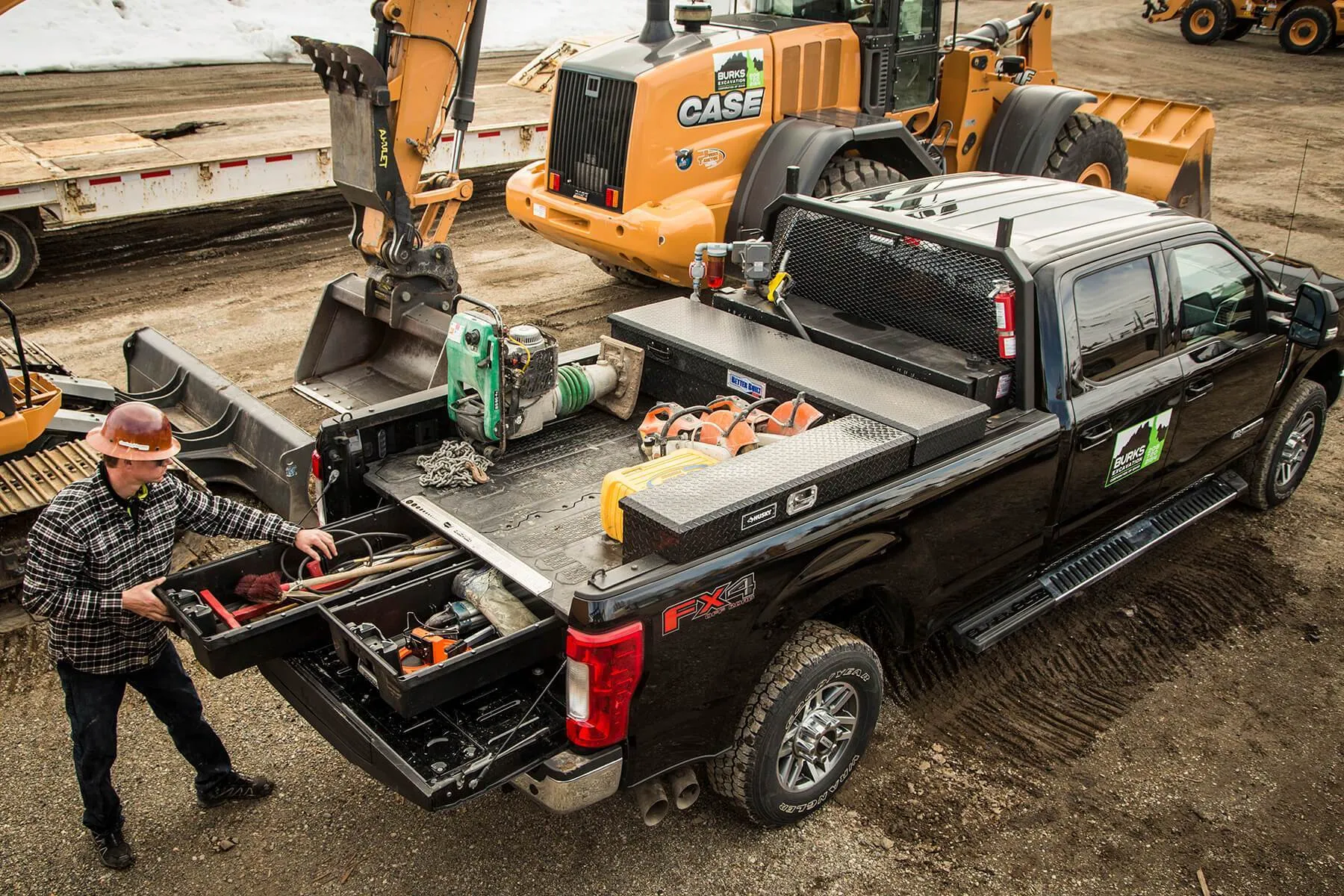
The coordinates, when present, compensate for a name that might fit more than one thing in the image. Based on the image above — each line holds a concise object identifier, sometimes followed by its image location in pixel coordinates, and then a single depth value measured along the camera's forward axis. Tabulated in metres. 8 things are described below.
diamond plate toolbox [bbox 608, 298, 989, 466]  4.35
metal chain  4.67
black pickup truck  3.64
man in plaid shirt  3.75
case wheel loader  8.15
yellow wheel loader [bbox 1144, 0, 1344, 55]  22.88
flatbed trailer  9.44
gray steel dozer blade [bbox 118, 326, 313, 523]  5.96
